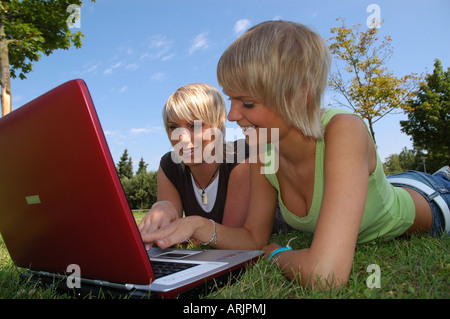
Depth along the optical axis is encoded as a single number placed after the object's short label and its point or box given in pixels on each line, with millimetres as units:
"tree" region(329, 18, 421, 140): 15469
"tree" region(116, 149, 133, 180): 39250
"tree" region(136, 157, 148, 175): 40097
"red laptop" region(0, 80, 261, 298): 1034
